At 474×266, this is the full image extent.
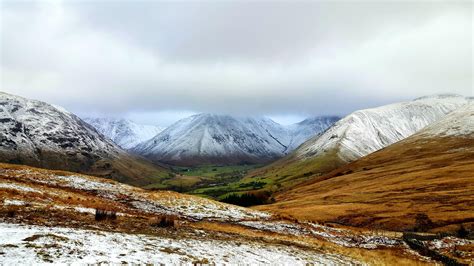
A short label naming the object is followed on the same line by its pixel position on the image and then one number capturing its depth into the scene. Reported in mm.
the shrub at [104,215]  28241
